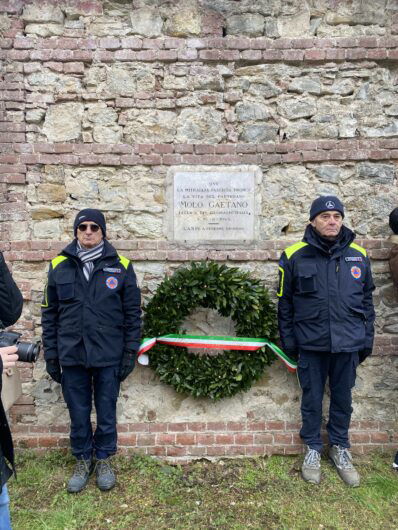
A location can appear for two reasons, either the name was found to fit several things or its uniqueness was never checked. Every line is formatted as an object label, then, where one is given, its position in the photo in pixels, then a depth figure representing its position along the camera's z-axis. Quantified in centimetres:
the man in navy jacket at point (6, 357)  226
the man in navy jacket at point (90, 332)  345
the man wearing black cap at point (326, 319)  354
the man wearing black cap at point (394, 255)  376
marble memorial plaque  402
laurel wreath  377
